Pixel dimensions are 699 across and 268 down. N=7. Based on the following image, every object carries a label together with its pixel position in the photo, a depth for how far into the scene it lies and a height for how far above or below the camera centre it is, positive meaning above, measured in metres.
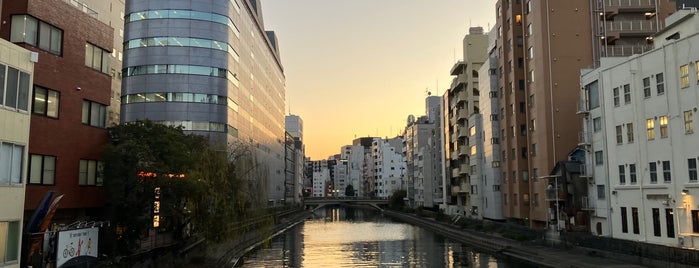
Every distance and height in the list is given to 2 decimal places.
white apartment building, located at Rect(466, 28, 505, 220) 72.38 +6.50
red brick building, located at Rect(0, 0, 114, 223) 27.52 +5.38
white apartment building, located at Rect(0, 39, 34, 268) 22.64 +2.34
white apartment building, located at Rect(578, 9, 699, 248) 34.78 +3.87
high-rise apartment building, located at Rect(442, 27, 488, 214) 89.44 +14.61
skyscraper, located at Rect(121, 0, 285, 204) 77.38 +18.73
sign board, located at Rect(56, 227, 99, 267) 26.47 -2.51
